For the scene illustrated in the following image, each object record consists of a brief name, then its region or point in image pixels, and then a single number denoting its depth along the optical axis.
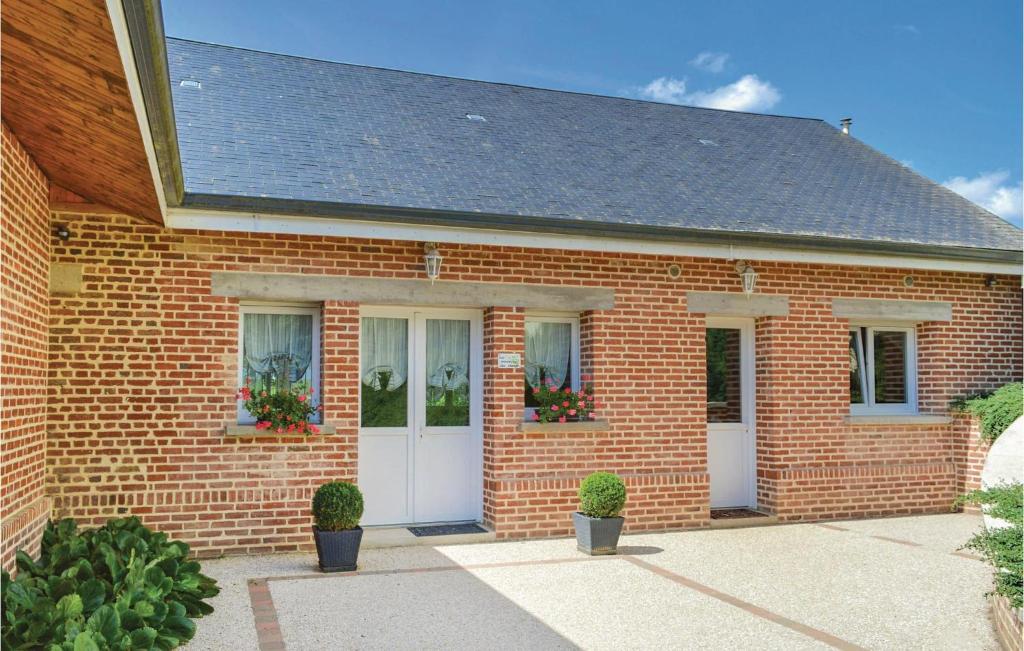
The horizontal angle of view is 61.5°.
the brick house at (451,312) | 7.23
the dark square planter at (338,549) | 6.91
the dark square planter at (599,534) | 7.71
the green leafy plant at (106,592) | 4.38
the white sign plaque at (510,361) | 8.62
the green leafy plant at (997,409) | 9.76
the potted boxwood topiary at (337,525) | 6.88
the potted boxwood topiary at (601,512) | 7.71
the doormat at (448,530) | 8.44
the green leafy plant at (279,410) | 7.64
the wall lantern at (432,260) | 8.16
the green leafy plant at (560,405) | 8.74
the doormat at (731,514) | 9.60
